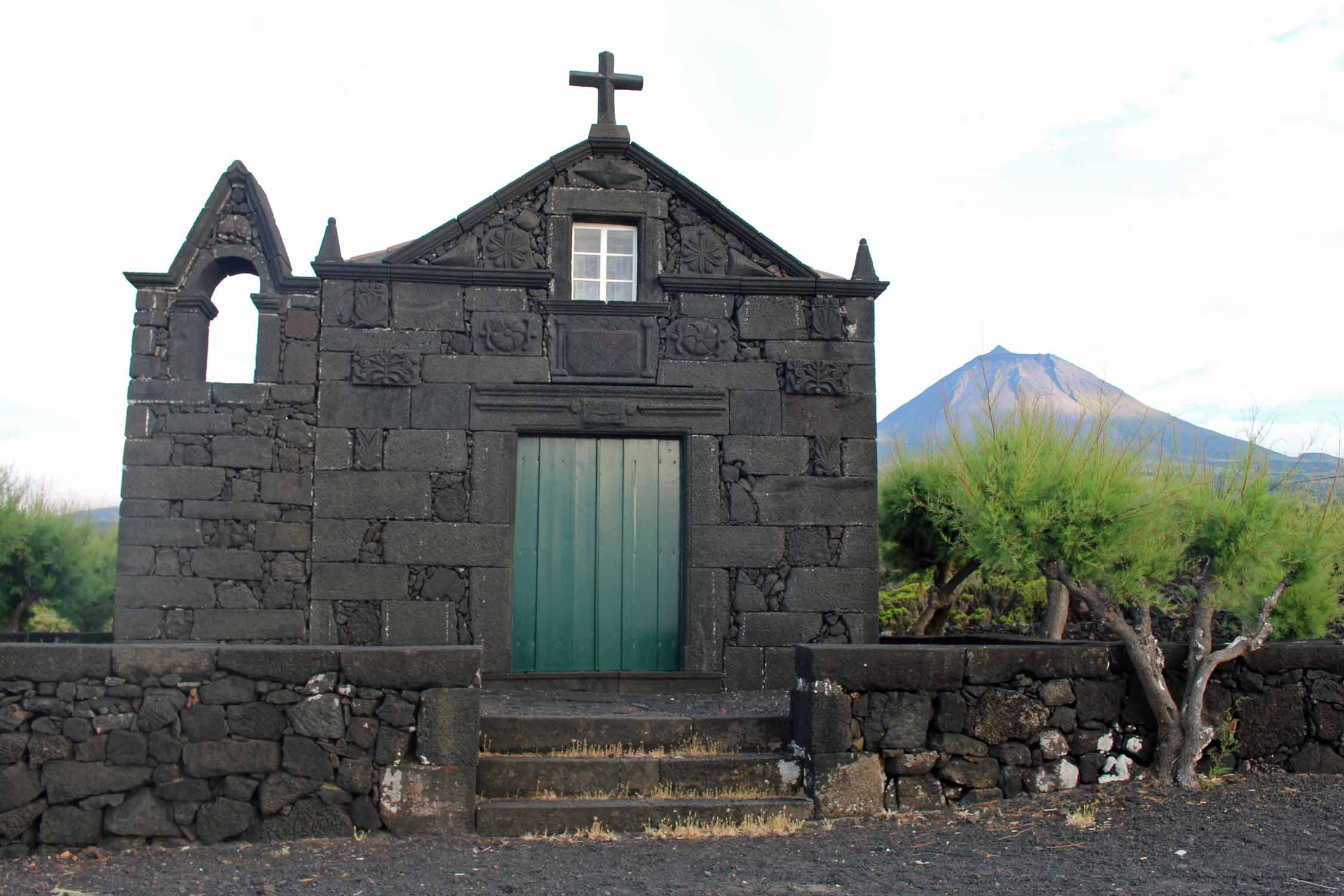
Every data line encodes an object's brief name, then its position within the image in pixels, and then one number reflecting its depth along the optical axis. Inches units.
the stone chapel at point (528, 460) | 351.9
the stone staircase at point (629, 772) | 245.4
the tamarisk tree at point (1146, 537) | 271.6
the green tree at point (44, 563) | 490.0
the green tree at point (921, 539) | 442.0
